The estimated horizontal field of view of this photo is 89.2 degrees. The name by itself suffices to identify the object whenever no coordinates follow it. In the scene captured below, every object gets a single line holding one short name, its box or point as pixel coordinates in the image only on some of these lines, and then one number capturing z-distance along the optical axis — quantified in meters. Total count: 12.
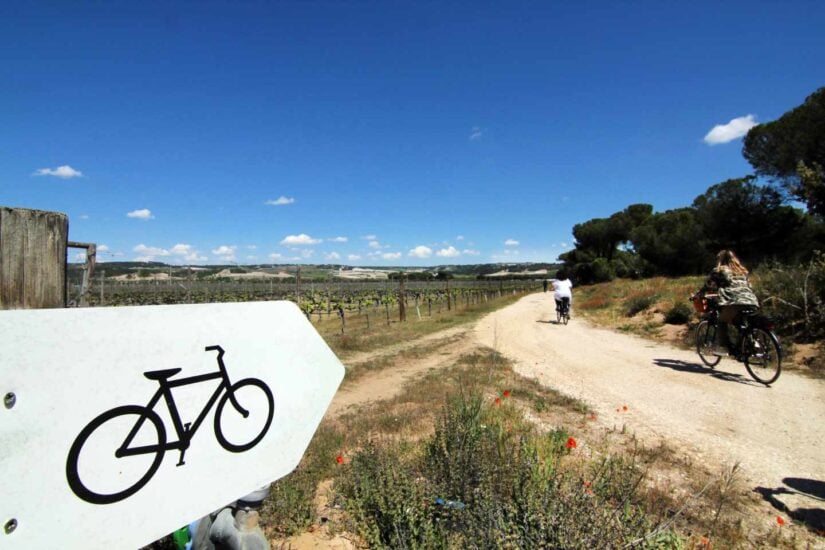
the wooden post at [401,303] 17.17
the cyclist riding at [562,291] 13.48
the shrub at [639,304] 13.02
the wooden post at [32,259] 1.05
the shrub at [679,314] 10.74
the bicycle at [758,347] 5.95
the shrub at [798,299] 7.45
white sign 0.82
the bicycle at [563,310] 13.66
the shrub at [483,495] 2.02
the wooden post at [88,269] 4.51
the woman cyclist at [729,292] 6.27
